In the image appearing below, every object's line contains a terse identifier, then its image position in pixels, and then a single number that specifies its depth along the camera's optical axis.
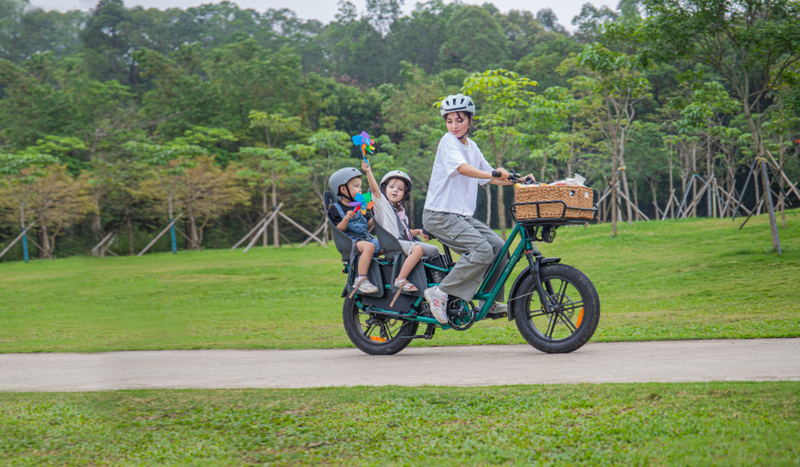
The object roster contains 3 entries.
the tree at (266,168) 29.39
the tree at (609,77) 17.64
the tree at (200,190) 30.00
